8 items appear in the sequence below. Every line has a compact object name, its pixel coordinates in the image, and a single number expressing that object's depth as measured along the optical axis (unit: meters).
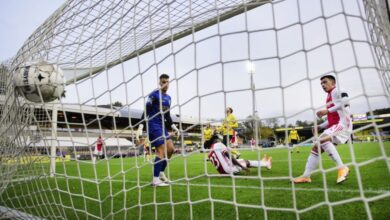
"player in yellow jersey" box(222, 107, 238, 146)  7.46
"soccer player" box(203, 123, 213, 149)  8.59
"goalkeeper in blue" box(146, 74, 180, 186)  3.66
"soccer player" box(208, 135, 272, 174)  4.63
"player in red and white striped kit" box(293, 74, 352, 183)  3.62
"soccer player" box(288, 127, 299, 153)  12.52
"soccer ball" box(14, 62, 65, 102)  2.53
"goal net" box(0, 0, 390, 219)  1.72
